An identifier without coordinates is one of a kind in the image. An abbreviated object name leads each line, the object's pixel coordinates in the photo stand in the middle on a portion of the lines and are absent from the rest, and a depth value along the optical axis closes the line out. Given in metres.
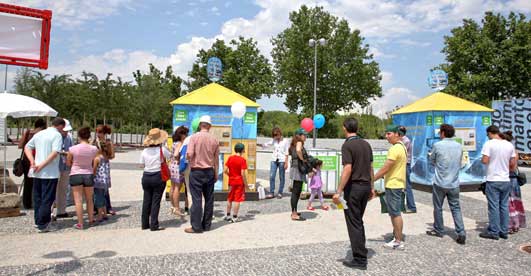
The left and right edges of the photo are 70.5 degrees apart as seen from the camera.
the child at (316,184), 7.82
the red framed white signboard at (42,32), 6.14
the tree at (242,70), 32.94
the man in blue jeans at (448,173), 5.49
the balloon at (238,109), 8.24
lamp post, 23.09
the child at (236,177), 6.47
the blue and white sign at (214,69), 10.45
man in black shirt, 4.38
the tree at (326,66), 35.41
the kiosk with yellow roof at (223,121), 8.63
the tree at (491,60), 28.12
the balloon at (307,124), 11.04
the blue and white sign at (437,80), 12.48
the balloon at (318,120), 17.42
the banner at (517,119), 18.53
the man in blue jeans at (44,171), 5.69
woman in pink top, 5.85
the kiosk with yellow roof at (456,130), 10.73
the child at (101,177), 6.32
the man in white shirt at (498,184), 5.77
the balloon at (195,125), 7.80
